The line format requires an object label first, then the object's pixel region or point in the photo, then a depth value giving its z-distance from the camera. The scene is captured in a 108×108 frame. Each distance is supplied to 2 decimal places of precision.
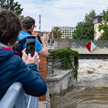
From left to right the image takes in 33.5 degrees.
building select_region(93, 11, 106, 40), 60.69
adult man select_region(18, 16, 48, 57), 2.47
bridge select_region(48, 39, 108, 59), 19.17
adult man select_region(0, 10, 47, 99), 1.13
